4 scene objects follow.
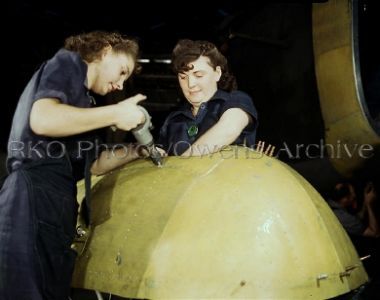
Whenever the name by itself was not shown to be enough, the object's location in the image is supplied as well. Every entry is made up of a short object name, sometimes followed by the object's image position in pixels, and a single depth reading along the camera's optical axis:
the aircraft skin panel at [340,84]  3.19
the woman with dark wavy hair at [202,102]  2.35
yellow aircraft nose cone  1.84
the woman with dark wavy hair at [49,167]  1.76
